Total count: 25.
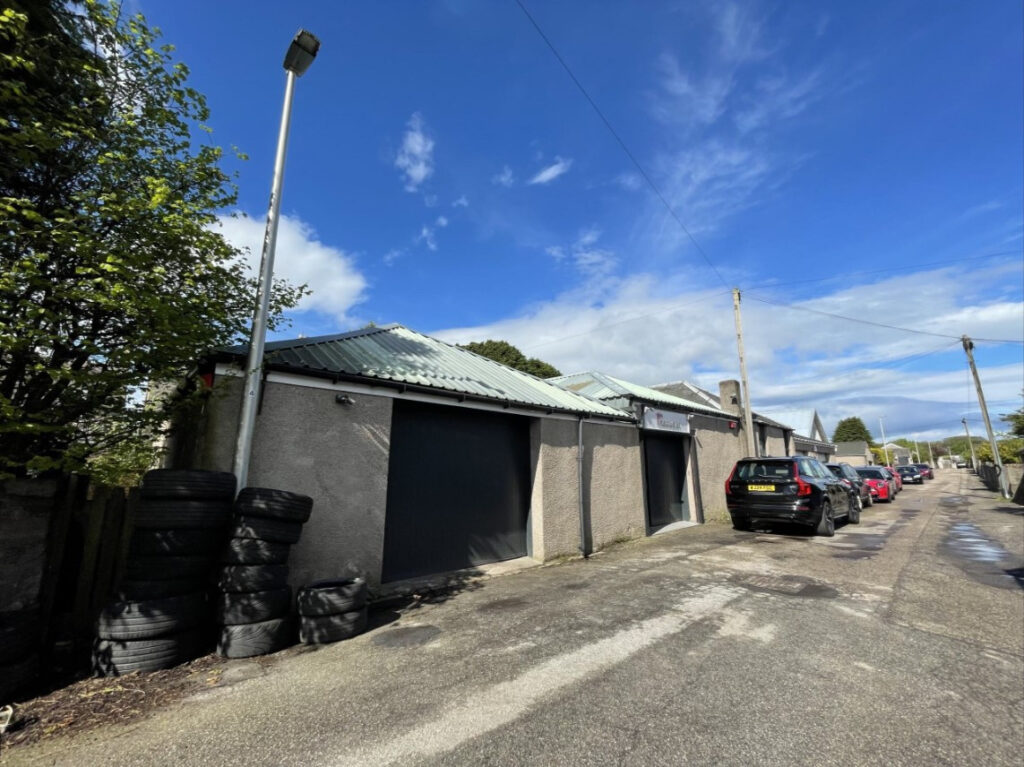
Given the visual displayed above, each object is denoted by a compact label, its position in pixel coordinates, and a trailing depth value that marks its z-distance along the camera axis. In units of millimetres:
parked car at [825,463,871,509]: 14007
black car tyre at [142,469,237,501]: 4012
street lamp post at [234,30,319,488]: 4891
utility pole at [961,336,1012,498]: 21953
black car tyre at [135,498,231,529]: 3936
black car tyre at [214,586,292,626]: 4055
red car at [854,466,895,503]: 20500
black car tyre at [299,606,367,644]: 4367
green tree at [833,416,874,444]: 81712
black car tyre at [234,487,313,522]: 4297
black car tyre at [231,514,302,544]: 4215
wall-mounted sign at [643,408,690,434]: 11638
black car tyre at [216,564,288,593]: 4059
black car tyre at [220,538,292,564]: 4132
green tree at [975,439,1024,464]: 27672
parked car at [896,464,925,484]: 38812
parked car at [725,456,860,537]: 10094
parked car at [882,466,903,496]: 23480
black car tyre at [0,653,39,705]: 3205
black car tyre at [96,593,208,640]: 3625
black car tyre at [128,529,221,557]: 3872
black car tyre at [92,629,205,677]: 3590
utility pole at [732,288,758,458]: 15862
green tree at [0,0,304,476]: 3496
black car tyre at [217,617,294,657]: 4027
